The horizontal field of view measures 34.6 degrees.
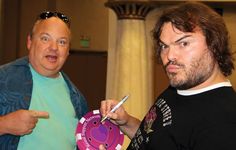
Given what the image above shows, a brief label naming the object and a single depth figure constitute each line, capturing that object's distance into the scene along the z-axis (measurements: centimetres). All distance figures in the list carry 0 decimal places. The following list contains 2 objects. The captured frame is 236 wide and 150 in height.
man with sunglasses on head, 170
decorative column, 423
